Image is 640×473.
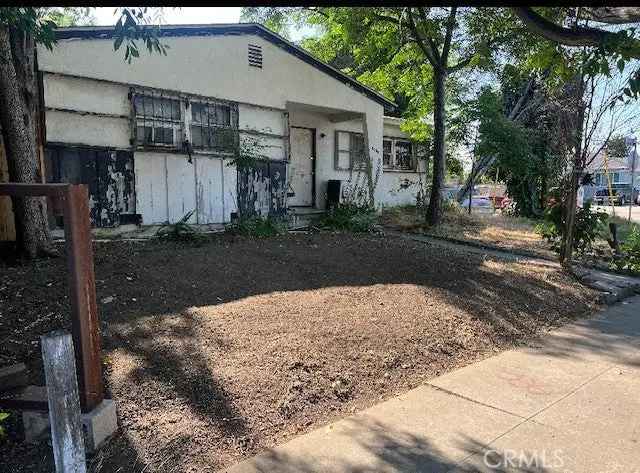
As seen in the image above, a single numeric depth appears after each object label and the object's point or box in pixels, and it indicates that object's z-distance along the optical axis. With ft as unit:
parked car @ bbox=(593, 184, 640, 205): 118.42
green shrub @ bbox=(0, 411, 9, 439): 7.83
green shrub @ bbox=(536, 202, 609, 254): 28.32
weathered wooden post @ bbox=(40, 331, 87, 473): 6.63
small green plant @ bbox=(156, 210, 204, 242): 27.35
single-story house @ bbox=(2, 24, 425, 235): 26.14
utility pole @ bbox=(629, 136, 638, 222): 49.62
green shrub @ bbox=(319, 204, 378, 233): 36.17
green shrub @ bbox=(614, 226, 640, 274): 30.40
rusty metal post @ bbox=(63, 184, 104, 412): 8.82
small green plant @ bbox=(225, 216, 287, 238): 30.25
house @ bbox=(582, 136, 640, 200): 127.34
